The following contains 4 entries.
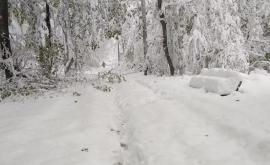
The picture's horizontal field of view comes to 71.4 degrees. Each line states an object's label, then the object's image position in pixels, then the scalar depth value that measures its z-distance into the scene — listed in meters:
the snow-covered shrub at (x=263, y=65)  13.91
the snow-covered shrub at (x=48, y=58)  7.52
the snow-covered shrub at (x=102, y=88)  8.06
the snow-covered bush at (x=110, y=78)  9.29
